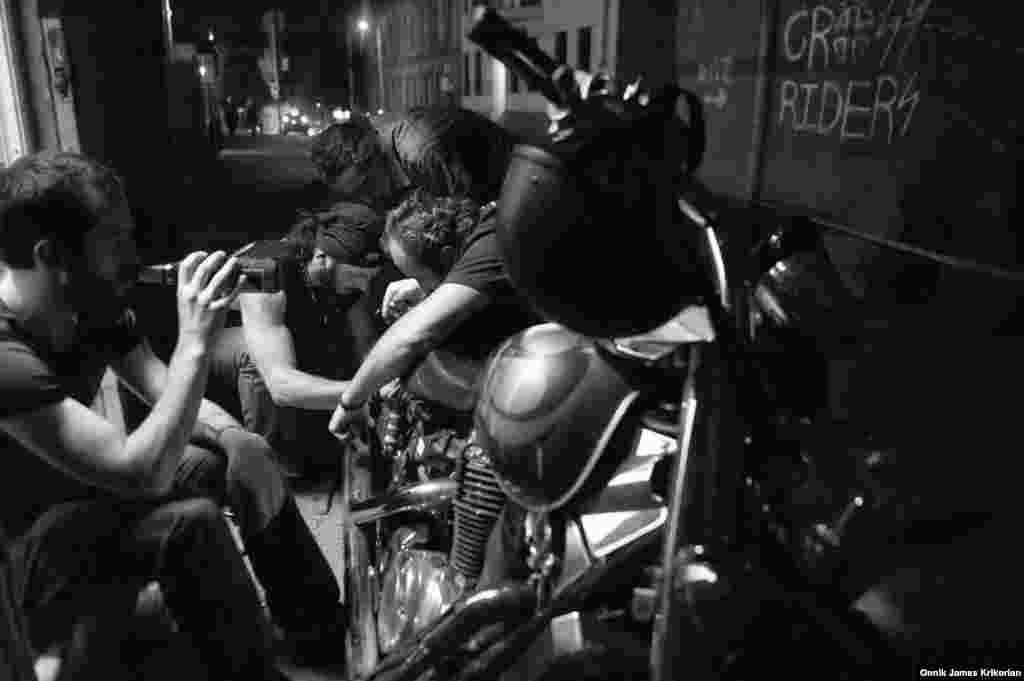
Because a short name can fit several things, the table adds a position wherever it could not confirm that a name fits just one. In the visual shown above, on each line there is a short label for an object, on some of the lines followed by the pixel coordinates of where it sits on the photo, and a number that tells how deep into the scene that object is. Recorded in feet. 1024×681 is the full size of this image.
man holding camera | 5.56
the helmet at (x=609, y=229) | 3.03
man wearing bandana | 8.89
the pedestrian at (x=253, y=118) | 103.26
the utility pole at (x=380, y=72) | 47.88
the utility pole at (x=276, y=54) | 75.61
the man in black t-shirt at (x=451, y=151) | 7.48
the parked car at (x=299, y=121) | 103.86
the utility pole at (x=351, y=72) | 62.28
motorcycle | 2.72
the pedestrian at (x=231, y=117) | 94.89
